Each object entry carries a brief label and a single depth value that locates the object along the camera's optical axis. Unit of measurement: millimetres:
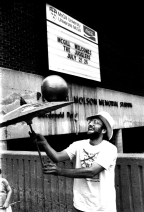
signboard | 8117
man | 2389
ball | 2443
